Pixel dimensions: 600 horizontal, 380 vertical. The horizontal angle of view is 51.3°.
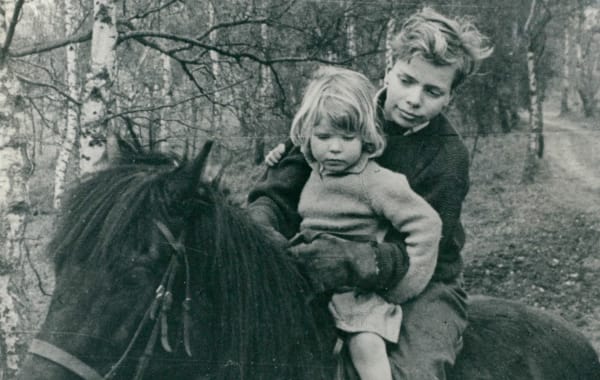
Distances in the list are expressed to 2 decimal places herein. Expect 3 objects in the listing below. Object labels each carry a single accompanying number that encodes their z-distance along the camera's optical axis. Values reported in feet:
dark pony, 6.77
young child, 8.52
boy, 8.87
